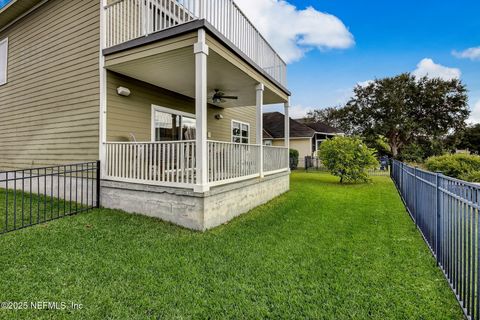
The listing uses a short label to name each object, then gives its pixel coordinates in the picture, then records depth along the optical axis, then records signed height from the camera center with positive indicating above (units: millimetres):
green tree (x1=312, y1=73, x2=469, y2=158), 24625 +5054
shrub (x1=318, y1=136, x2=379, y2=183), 11648 +29
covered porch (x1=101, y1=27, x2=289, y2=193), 4875 +1468
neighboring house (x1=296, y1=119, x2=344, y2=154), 24609 +2831
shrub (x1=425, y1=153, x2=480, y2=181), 8906 -144
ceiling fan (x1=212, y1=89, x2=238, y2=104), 8125 +2044
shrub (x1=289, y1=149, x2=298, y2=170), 18766 +105
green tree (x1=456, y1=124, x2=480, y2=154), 35125 +2781
